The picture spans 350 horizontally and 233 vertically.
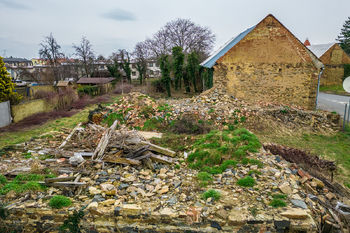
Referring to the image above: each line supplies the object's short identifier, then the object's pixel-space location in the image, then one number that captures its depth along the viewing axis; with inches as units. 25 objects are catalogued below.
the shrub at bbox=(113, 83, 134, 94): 1157.1
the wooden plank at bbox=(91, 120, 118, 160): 278.8
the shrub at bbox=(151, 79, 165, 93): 1004.6
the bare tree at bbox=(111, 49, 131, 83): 1469.0
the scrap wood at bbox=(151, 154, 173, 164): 281.6
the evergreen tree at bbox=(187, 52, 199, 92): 922.1
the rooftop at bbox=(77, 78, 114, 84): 1218.0
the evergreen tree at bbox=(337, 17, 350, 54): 1594.5
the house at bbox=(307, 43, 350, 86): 1139.9
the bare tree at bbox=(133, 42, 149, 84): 1517.0
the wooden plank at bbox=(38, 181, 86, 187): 219.9
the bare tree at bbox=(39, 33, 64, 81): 1318.3
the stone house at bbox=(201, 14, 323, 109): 546.9
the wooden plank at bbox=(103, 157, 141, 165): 269.7
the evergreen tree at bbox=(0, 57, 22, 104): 517.0
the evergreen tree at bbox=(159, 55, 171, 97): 917.2
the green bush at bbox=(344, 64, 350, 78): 1128.2
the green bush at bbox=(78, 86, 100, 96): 939.5
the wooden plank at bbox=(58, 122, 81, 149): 318.9
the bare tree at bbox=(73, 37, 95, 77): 1553.9
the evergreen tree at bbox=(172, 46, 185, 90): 936.5
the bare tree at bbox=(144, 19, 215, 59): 1421.4
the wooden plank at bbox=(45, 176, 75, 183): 221.5
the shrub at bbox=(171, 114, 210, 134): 427.5
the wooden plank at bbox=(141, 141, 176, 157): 300.5
